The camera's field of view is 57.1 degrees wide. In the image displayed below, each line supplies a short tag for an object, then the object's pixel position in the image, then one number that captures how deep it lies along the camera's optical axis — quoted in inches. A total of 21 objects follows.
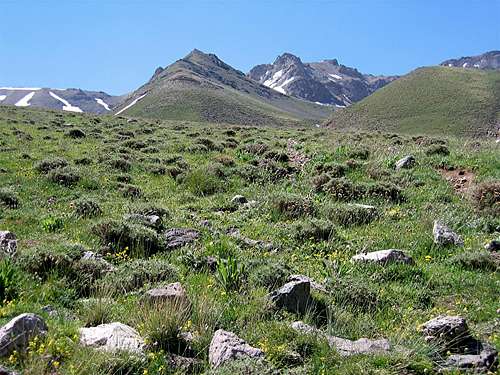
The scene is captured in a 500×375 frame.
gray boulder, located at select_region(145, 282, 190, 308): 206.7
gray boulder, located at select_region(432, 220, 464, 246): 328.8
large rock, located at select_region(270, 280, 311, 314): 221.8
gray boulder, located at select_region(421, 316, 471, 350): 193.8
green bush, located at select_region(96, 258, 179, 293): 244.4
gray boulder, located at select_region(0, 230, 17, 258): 265.2
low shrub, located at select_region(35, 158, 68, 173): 573.0
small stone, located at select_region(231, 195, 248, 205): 471.3
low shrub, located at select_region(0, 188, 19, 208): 413.4
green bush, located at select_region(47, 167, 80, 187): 519.9
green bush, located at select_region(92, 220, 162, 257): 317.0
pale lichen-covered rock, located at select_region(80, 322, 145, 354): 170.1
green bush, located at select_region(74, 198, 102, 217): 399.2
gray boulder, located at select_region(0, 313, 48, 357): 158.7
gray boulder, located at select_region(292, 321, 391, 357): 186.5
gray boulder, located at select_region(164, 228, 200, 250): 329.1
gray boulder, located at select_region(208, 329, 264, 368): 169.9
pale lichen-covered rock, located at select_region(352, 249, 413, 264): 290.8
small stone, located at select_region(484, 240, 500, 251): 315.9
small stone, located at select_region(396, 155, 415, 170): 562.3
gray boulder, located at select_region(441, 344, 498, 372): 178.9
